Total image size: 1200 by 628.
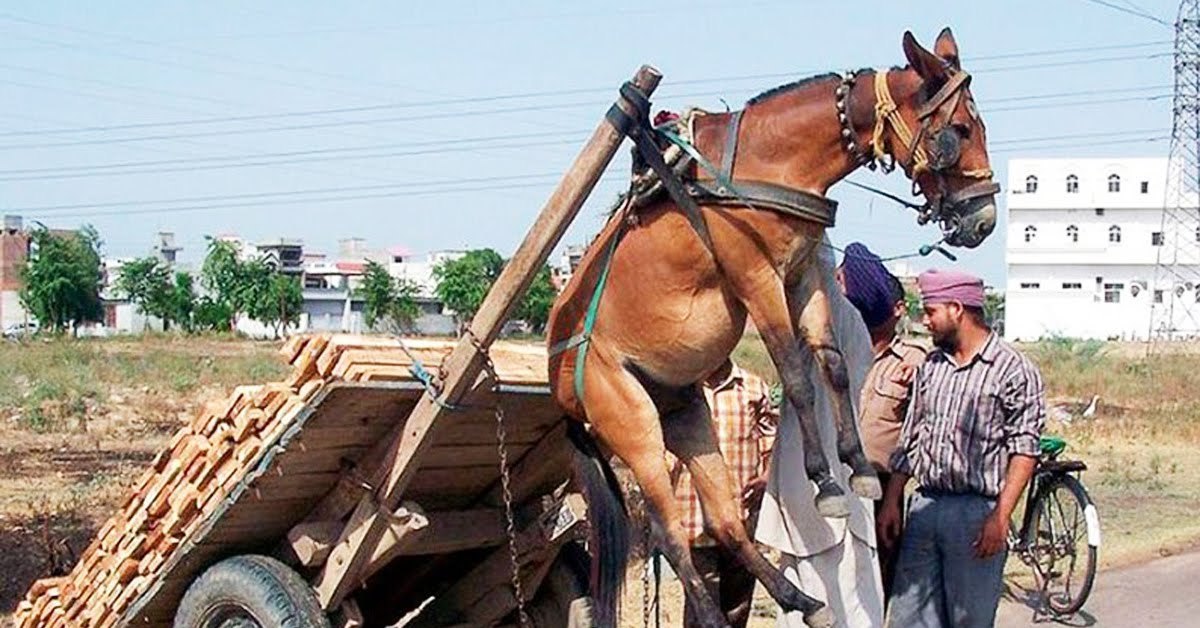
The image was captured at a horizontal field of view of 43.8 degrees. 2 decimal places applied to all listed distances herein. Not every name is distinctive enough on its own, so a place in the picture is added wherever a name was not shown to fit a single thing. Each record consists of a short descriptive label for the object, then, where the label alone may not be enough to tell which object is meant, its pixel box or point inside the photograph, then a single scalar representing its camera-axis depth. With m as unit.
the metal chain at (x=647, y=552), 4.76
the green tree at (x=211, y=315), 81.94
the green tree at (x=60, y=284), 77.75
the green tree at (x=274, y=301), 77.88
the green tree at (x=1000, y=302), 87.44
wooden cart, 4.85
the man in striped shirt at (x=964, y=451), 5.47
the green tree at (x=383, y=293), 76.94
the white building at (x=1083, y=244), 85.50
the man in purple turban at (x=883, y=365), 5.66
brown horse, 3.97
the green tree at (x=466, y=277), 80.88
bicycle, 9.59
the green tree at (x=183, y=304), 84.88
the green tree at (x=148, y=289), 86.19
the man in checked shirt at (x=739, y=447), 5.76
